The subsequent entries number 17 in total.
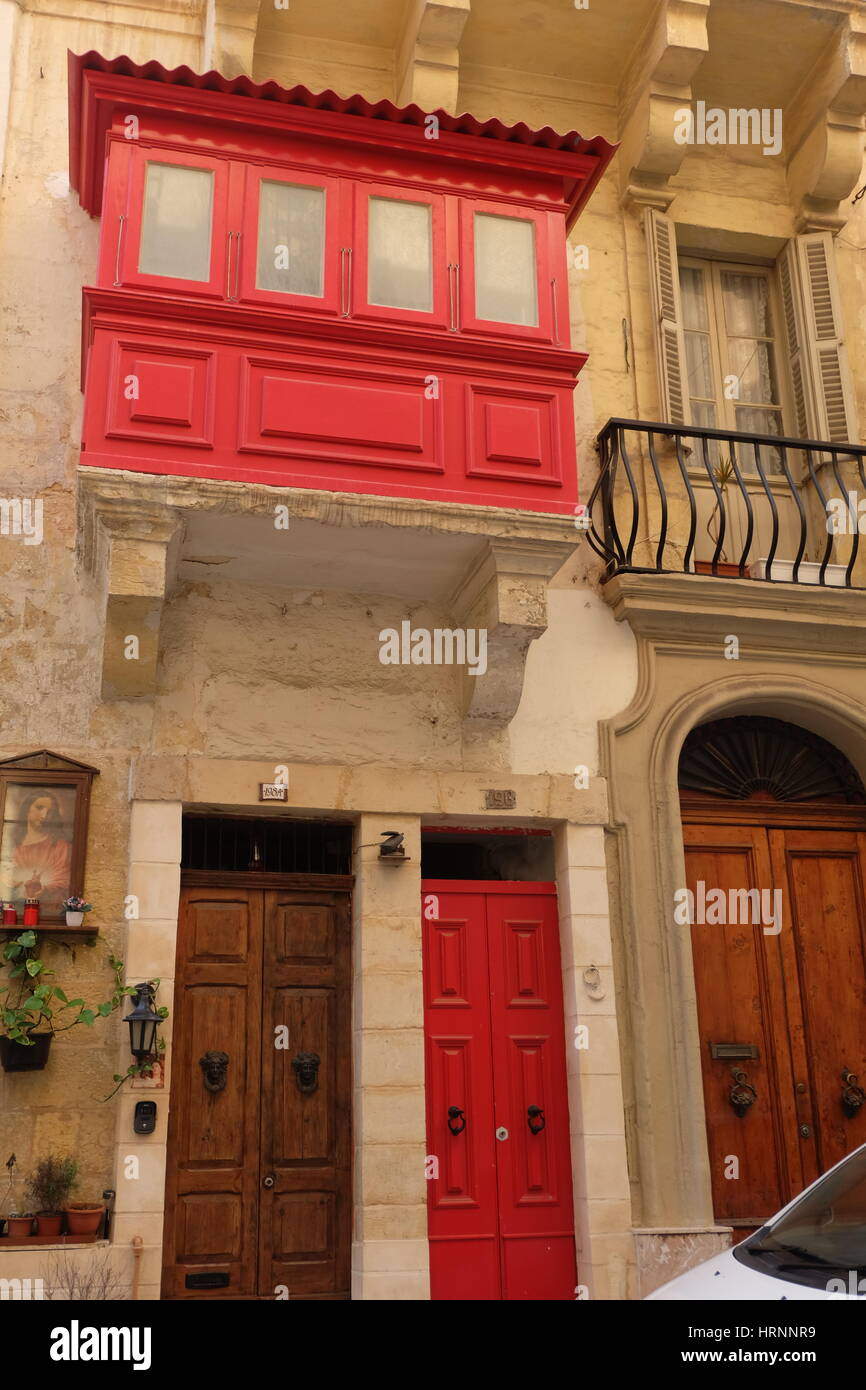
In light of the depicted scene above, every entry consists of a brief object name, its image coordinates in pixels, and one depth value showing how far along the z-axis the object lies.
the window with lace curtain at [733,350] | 9.07
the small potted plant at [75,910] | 6.61
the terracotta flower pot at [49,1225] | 6.19
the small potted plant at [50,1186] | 6.34
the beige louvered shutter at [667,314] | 8.62
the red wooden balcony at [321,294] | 6.81
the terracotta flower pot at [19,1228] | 6.16
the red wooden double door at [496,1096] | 6.94
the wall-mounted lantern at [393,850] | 7.23
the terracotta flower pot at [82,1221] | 6.21
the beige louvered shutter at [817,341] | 8.87
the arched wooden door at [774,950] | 7.53
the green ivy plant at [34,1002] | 6.41
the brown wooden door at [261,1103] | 6.74
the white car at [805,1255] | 3.77
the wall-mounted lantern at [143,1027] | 6.45
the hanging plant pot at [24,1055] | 6.41
